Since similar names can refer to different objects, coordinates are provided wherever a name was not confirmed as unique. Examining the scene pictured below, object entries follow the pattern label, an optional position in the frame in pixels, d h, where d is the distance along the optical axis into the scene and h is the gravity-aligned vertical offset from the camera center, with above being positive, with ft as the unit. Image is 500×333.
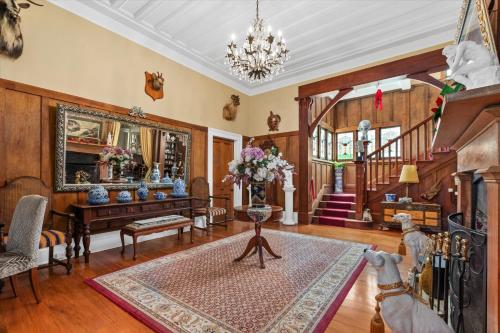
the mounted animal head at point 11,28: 9.47 +5.60
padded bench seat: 11.16 -3.00
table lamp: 16.20 -0.56
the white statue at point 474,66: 3.40 +1.55
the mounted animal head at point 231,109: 20.38 +5.12
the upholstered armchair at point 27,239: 7.05 -2.31
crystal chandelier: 11.18 +5.44
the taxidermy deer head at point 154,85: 14.80 +5.17
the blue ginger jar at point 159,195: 13.93 -1.73
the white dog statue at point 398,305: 4.32 -2.65
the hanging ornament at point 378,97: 17.74 +5.38
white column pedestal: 19.15 -3.20
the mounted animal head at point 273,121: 21.24 +4.14
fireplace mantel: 3.28 +0.47
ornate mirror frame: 10.89 +0.95
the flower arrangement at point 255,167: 10.19 -0.01
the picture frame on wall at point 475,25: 3.67 +2.73
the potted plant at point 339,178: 24.82 -1.12
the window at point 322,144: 23.70 +2.35
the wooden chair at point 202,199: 15.61 -2.32
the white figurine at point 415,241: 7.59 -2.35
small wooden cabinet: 15.28 -2.98
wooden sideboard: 10.54 -2.37
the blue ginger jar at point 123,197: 12.14 -1.60
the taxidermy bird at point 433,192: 15.87 -1.61
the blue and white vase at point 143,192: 13.17 -1.46
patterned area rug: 6.27 -4.15
